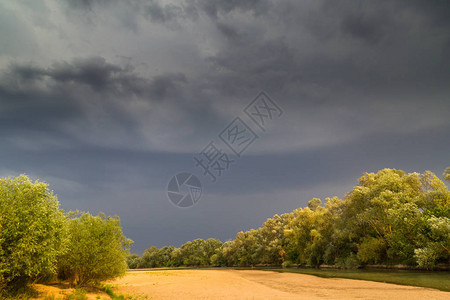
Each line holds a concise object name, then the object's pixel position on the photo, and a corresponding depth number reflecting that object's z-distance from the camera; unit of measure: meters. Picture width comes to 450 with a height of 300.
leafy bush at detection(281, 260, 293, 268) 101.32
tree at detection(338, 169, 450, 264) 47.53
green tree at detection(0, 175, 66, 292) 17.92
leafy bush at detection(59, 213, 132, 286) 28.56
